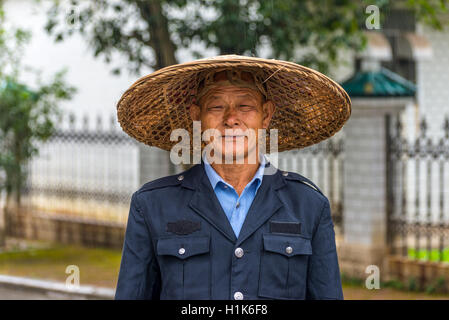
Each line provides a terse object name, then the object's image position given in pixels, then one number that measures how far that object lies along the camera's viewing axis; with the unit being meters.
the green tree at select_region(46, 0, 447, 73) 9.12
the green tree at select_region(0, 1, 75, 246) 12.45
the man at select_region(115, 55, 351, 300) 2.94
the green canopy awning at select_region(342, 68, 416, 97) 9.87
